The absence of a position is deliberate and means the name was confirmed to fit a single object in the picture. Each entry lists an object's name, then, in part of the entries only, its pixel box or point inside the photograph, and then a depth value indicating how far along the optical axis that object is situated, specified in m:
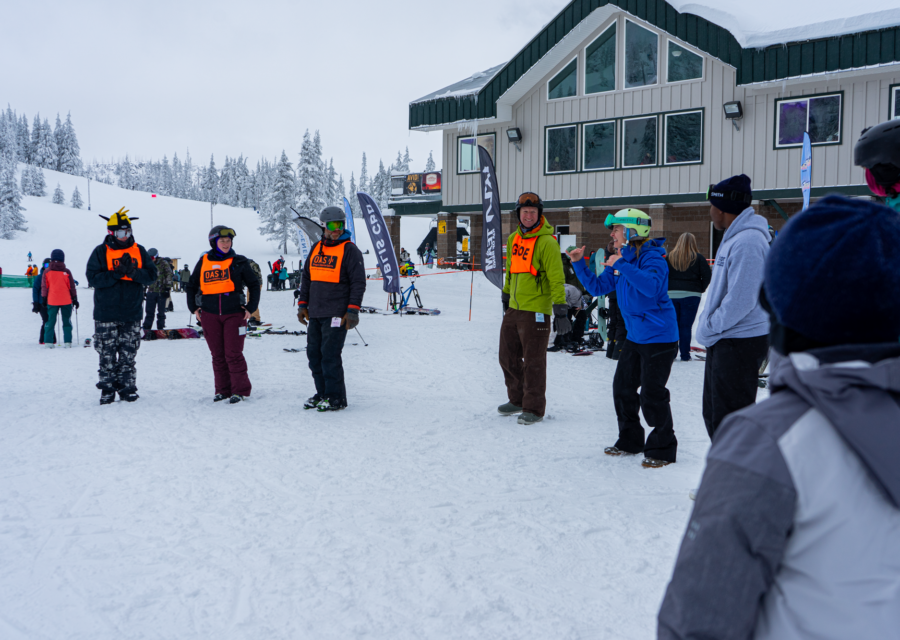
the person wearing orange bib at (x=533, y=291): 5.85
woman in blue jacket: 4.50
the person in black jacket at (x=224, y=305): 6.94
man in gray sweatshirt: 3.52
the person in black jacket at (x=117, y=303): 6.99
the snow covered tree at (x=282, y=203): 59.94
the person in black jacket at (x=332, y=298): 6.50
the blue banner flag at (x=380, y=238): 13.52
